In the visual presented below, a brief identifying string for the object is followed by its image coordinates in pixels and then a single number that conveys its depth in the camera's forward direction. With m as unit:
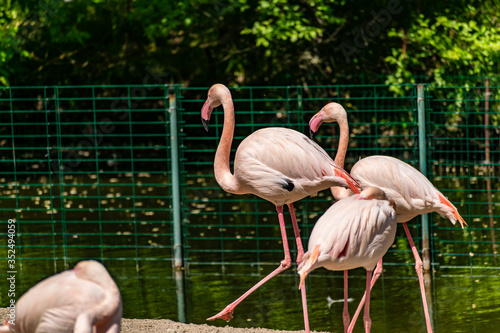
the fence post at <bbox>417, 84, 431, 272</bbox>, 12.84
